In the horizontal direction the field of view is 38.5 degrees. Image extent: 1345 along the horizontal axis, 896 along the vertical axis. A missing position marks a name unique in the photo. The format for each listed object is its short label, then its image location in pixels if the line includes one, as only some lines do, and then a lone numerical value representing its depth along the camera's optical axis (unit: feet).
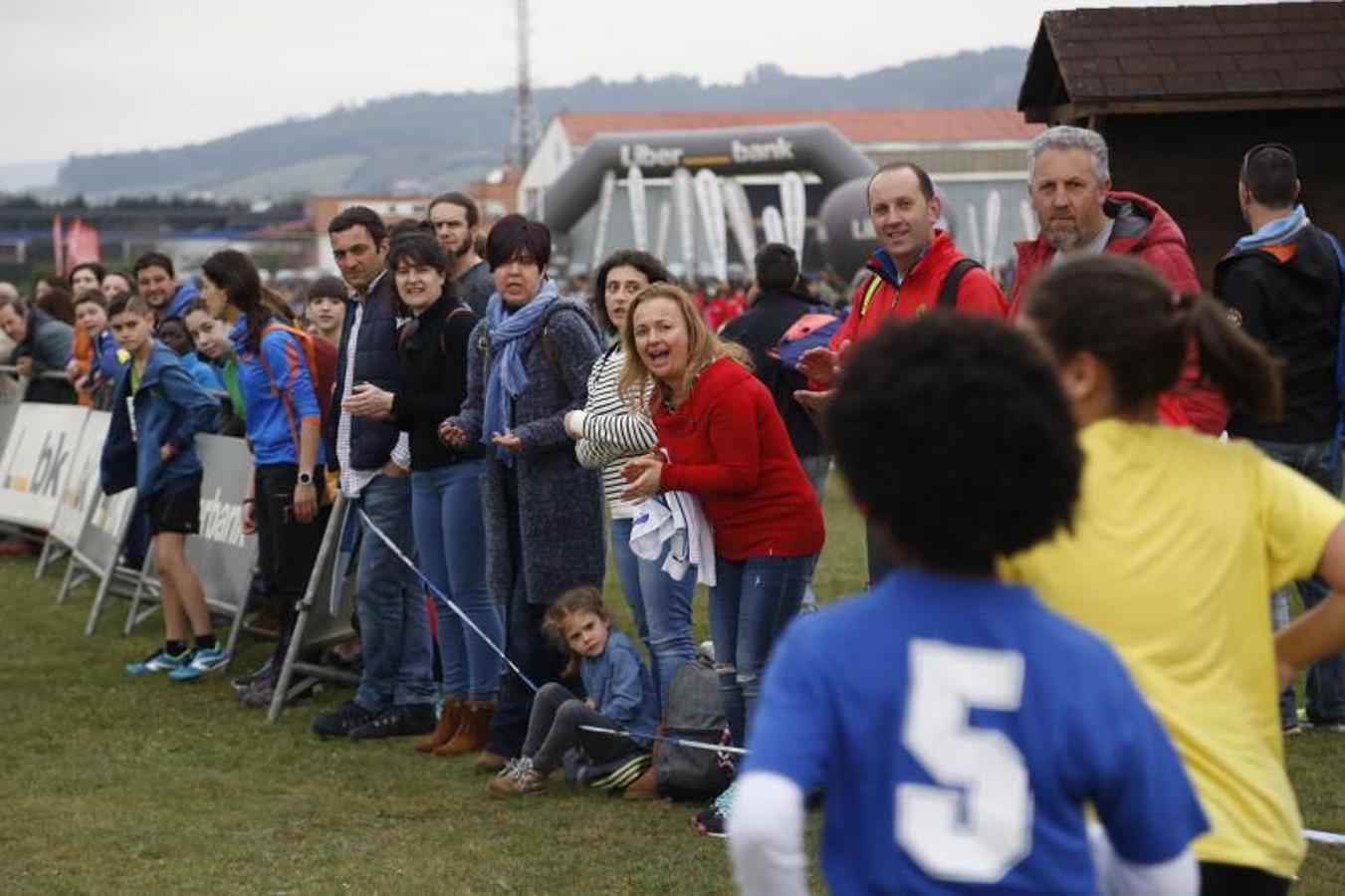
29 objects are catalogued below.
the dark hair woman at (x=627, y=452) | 21.63
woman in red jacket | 19.99
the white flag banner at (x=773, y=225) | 131.92
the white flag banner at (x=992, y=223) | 132.57
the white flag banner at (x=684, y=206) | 137.90
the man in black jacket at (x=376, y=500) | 25.67
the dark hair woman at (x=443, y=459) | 24.70
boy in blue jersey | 7.63
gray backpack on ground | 21.91
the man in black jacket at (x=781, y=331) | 31.58
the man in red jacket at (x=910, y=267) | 17.30
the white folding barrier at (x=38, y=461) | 42.73
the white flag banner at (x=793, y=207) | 132.16
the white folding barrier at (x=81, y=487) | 40.04
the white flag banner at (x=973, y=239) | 137.69
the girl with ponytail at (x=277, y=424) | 28.17
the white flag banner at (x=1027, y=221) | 154.92
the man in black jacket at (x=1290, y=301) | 22.22
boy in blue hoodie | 31.50
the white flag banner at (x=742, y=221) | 136.36
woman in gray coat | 23.25
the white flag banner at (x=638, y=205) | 134.72
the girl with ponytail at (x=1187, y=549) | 8.94
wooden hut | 26.35
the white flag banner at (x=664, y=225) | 134.21
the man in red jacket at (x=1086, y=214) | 16.08
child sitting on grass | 22.98
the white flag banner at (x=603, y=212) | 136.30
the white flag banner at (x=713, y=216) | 134.21
